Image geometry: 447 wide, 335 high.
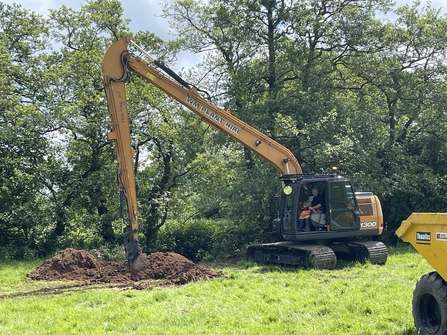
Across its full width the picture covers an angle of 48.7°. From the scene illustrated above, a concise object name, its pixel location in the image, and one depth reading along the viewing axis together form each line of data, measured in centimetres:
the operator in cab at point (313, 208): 1234
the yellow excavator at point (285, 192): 1141
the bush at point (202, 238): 1725
